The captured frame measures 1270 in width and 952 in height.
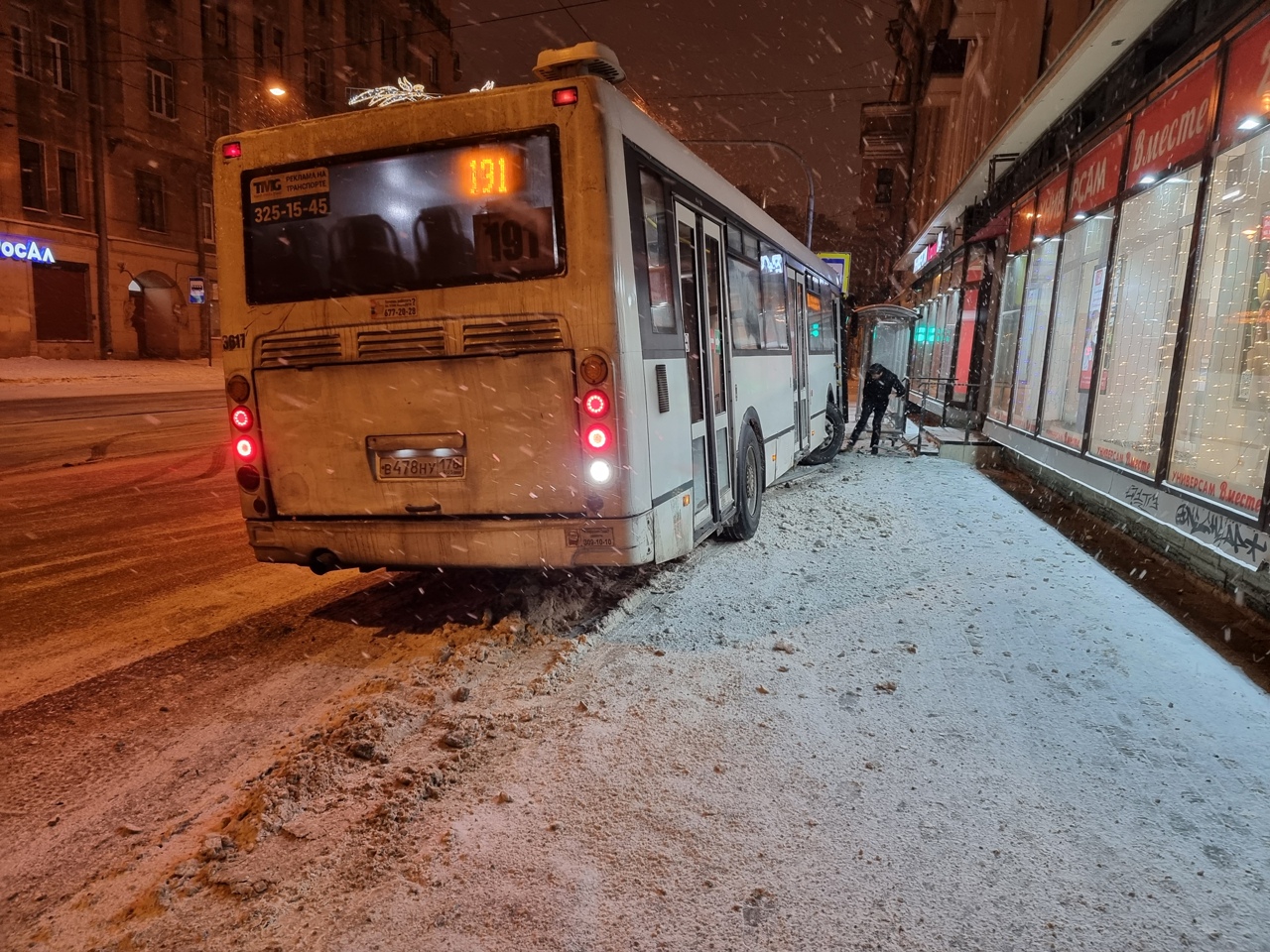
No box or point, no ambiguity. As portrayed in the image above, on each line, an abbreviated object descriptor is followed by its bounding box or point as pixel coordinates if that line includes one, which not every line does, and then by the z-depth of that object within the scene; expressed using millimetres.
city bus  4508
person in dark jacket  13984
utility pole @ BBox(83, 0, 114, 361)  29203
